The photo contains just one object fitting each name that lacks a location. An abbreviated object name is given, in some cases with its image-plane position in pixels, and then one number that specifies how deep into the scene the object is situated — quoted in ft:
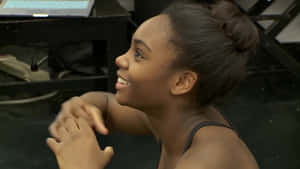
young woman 5.29
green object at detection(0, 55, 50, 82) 11.17
